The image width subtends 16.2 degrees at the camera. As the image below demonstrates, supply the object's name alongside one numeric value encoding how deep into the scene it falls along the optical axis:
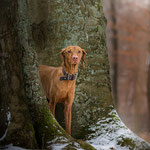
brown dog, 10.03
